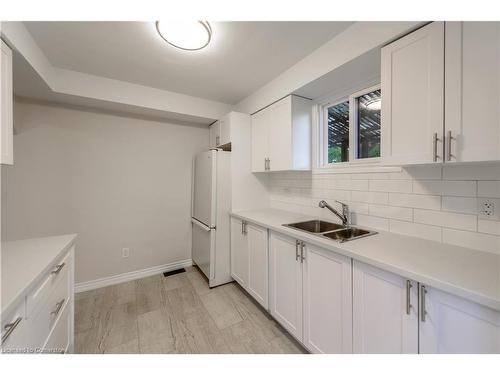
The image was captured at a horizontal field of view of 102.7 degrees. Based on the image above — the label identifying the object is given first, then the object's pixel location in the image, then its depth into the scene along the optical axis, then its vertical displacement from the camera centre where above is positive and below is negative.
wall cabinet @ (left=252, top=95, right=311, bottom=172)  2.03 +0.55
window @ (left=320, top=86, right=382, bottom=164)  1.71 +0.55
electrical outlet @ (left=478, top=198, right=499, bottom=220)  1.07 -0.12
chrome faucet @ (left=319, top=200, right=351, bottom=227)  1.74 -0.26
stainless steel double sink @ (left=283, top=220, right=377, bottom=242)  1.62 -0.38
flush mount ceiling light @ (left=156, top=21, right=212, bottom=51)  1.37 +1.10
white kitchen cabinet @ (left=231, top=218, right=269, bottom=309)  1.90 -0.77
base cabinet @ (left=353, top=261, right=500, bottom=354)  0.76 -0.59
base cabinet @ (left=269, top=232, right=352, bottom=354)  1.21 -0.77
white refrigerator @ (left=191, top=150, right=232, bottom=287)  2.37 -0.36
